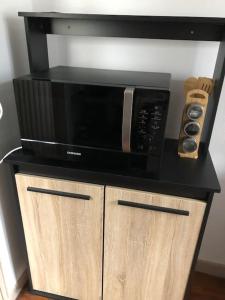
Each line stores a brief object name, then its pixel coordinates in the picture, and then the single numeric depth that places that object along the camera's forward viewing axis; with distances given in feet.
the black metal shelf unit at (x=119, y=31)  3.18
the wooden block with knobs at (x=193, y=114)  3.28
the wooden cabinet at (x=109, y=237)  3.13
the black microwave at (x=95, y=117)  2.83
